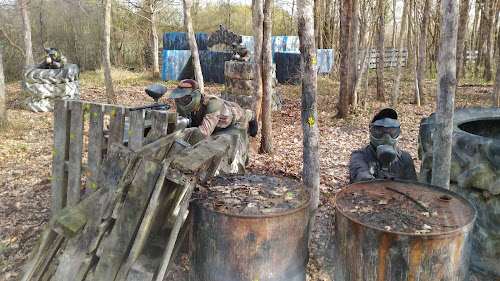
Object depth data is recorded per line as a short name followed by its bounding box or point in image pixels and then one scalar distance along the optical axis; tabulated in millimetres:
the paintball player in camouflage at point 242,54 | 15422
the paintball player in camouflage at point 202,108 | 5598
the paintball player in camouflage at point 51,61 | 12966
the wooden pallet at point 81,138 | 4371
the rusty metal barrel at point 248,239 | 3129
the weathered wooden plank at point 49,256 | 3553
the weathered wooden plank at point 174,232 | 2924
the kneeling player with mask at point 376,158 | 4027
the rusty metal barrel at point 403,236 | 2660
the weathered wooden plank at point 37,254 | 3572
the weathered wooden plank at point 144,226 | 2932
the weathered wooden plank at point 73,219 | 3270
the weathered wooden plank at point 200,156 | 2957
